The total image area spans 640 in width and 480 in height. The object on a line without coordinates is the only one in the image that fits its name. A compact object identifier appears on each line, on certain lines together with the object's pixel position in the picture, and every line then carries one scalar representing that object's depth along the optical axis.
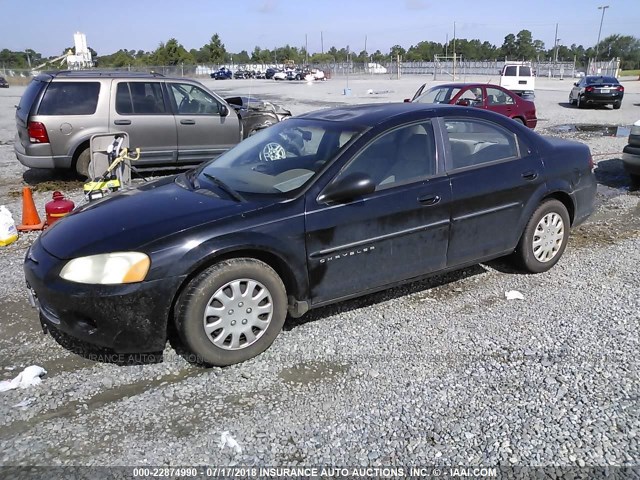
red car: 12.91
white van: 25.88
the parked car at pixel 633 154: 8.05
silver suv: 8.28
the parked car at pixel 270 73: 66.61
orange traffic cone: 6.27
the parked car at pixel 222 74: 65.06
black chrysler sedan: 3.25
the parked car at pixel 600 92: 21.95
